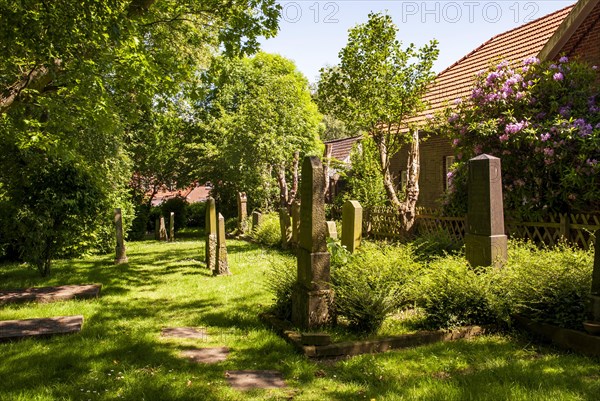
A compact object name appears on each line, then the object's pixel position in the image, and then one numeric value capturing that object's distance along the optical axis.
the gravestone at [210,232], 12.66
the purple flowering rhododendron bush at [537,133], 9.65
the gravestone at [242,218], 23.45
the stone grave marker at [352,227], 8.08
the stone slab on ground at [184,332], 6.46
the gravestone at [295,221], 14.79
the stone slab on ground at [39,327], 6.07
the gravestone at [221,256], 11.32
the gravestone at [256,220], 21.15
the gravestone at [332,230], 9.57
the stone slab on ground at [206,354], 5.40
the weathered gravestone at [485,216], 7.16
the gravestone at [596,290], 5.20
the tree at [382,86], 12.85
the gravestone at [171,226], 25.19
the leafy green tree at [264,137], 21.45
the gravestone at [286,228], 16.77
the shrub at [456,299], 6.27
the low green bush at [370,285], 6.20
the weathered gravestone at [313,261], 6.32
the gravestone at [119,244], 14.07
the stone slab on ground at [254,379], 4.60
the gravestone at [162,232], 25.38
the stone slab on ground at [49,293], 8.47
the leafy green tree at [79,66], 7.03
